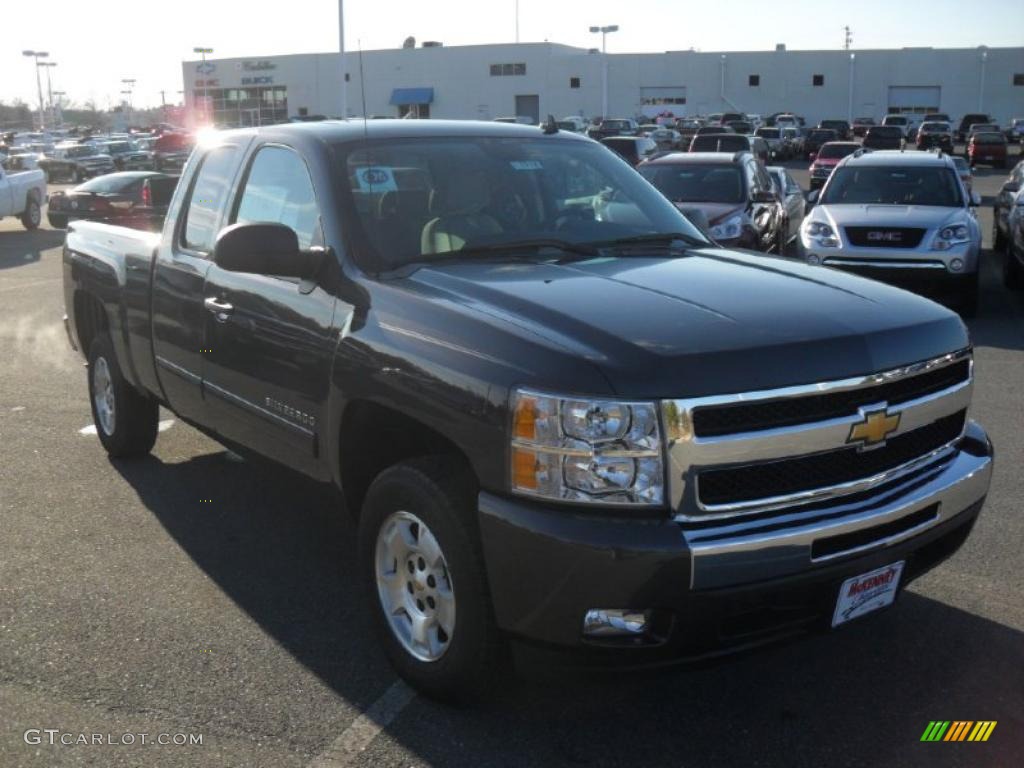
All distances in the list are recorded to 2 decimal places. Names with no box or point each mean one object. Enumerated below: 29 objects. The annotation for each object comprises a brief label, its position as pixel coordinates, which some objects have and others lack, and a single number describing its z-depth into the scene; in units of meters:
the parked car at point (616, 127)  52.47
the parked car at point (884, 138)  41.38
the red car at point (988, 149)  44.25
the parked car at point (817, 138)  51.47
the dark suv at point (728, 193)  12.85
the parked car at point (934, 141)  41.12
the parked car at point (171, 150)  40.34
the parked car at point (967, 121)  63.30
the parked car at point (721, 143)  30.77
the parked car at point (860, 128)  60.04
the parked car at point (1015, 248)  12.96
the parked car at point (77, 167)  42.94
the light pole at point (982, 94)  81.31
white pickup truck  23.48
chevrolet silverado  3.08
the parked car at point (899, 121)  62.47
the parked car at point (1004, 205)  15.67
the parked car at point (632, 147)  29.33
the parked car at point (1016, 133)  64.19
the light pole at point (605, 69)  85.19
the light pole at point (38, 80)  113.31
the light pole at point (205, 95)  76.66
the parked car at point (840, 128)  53.98
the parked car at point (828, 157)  31.52
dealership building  81.81
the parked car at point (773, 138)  52.31
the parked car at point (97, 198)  20.61
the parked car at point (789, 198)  17.48
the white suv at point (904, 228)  11.80
